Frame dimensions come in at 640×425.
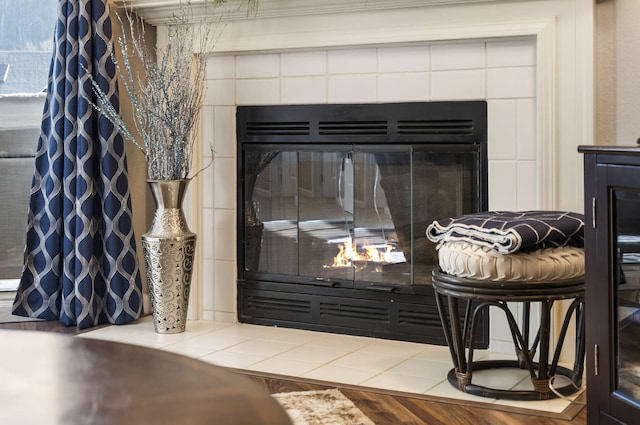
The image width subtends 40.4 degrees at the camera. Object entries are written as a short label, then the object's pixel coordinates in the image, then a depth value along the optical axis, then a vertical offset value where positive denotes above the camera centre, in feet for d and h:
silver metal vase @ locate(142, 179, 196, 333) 11.50 -0.50
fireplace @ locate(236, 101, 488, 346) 10.82 +0.16
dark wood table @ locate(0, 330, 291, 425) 2.46 -0.52
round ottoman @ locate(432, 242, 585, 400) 8.17 -0.69
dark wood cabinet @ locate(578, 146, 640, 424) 6.68 -0.52
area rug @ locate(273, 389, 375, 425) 7.99 -1.83
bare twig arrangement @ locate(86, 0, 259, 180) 11.53 +1.69
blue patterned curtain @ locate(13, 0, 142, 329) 11.89 +0.26
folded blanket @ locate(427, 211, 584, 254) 8.09 -0.12
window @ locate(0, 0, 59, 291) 12.79 +1.68
